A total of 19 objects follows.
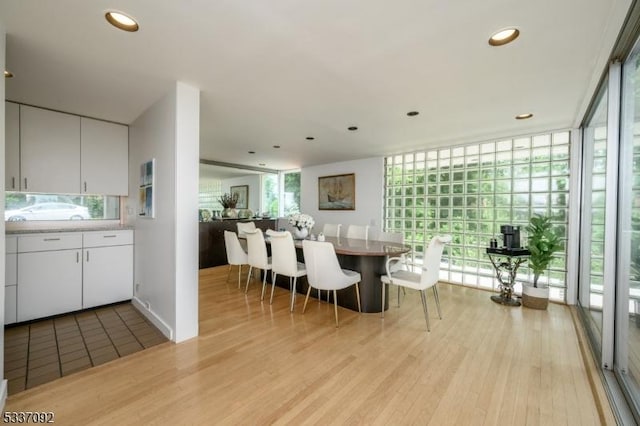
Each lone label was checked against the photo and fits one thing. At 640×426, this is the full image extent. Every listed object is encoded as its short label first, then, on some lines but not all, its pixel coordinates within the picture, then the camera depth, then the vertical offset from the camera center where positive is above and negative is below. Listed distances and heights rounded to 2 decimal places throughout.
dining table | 3.06 -0.73
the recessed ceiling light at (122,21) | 1.48 +1.07
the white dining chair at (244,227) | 4.66 -0.33
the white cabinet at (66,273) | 2.57 -0.71
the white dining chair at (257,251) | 3.44 -0.56
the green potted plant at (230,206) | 5.99 +0.05
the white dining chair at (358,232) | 4.26 -0.37
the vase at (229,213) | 5.98 -0.11
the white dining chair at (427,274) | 2.62 -0.66
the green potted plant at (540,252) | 3.18 -0.48
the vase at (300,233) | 3.99 -0.36
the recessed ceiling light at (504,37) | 1.59 +1.08
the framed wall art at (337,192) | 5.82 +0.40
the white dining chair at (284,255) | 3.05 -0.55
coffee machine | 3.35 -0.31
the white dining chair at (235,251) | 3.85 -0.63
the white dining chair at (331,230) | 4.65 -0.37
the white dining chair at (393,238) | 3.53 -0.41
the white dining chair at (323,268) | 2.71 -0.61
